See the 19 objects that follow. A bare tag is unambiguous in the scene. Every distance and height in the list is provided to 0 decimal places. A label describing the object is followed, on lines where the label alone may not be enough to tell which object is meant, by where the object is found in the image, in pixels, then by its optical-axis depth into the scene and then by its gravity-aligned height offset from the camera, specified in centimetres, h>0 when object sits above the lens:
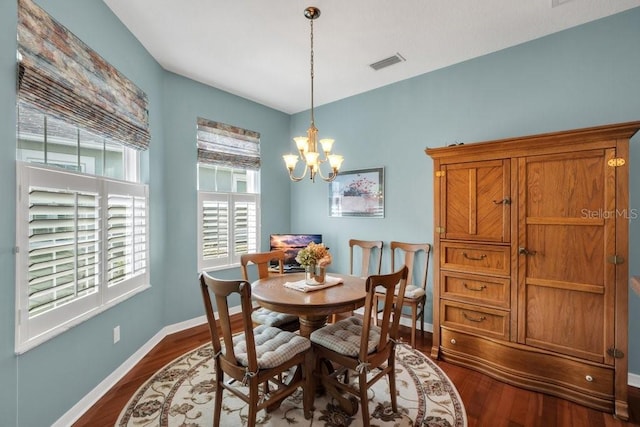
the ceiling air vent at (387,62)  303 +159
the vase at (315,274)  236 -51
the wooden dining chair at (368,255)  375 -57
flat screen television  406 -42
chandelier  235 +50
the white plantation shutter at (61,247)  169 -23
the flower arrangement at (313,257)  233 -36
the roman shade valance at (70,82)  162 +87
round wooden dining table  191 -60
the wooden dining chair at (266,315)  243 -89
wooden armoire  203 -39
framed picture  380 +24
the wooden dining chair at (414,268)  306 -66
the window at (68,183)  163 +19
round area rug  194 -139
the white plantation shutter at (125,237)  241 -23
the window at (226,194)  370 +23
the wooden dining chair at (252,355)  166 -89
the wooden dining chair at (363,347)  180 -90
